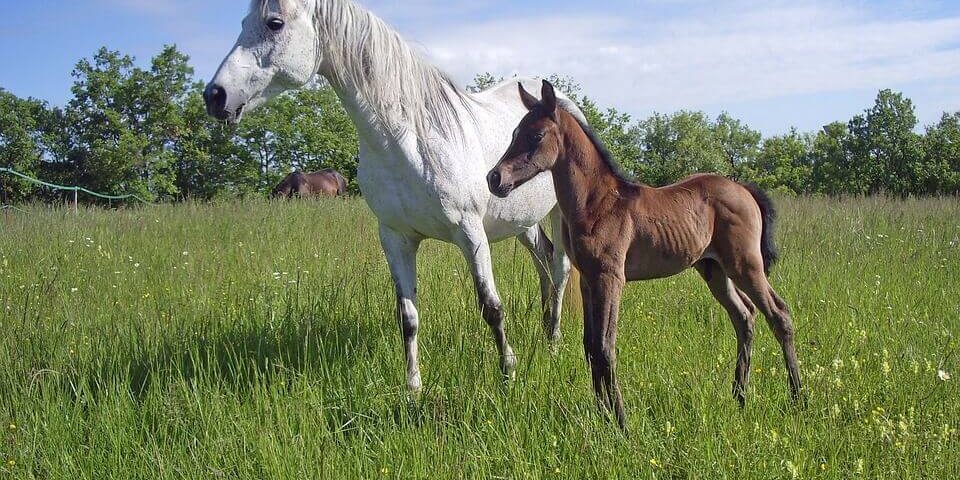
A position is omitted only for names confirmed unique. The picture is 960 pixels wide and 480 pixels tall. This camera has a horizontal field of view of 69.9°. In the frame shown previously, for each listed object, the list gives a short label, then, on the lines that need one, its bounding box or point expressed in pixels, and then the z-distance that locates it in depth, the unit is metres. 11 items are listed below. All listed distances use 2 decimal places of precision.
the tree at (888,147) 32.53
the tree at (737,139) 49.56
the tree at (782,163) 43.50
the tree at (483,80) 35.70
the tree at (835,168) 34.50
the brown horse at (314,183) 19.59
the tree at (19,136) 36.09
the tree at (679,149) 40.94
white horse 3.13
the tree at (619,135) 37.19
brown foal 2.69
